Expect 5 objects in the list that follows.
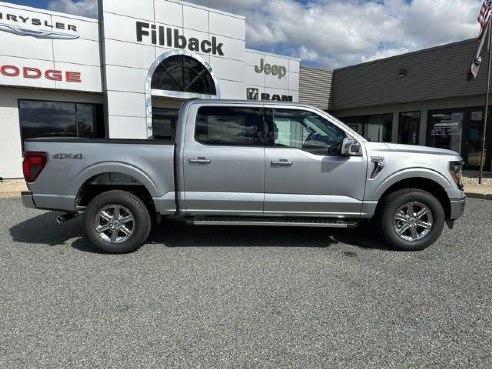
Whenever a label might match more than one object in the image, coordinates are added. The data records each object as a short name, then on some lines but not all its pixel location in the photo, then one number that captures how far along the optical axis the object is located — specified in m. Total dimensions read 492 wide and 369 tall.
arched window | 13.60
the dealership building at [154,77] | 11.66
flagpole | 11.12
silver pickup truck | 4.90
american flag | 11.12
